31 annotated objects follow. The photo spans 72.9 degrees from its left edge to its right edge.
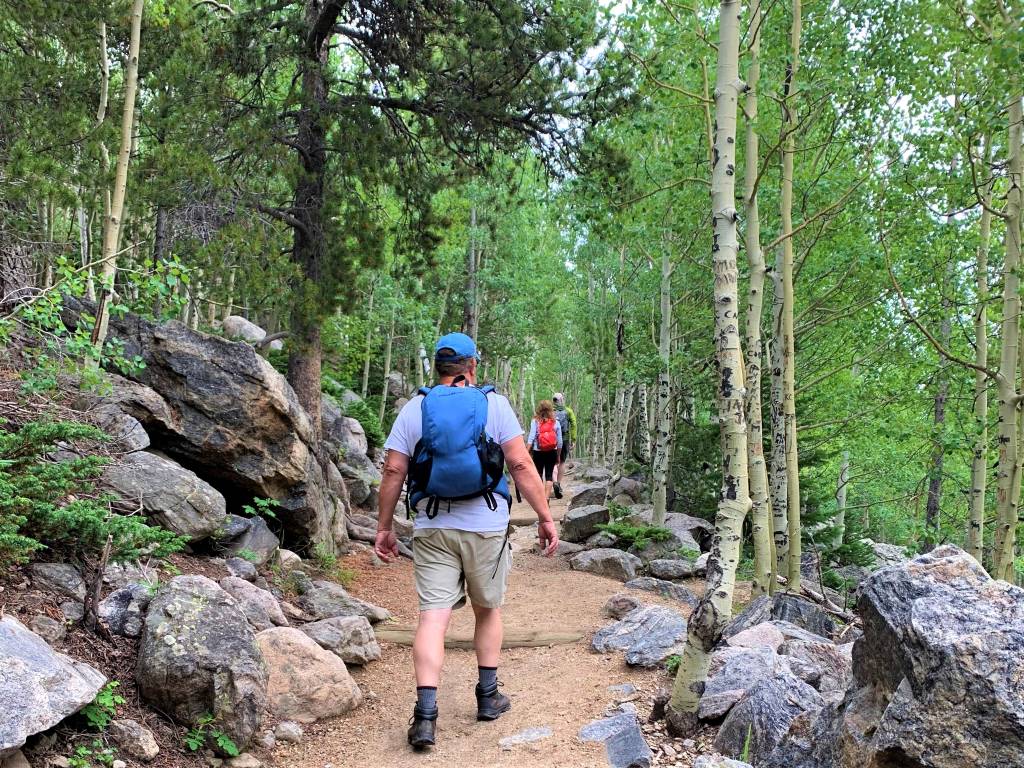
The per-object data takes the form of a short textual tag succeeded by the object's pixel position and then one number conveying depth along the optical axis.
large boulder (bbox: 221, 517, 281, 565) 6.54
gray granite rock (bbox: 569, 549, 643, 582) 9.55
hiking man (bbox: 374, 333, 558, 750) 3.91
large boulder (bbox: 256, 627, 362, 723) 4.29
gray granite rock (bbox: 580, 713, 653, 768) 3.56
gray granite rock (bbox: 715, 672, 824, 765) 3.36
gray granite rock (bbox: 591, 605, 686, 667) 5.35
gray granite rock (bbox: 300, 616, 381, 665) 5.25
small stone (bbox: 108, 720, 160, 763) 3.22
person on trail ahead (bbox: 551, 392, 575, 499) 12.98
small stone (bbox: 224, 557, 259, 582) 6.16
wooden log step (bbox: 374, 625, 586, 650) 6.19
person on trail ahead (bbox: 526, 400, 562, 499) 11.63
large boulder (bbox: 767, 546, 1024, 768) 2.31
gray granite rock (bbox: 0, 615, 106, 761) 2.61
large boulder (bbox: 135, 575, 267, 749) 3.59
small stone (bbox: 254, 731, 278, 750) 3.83
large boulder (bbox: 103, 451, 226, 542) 5.58
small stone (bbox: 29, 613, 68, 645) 3.46
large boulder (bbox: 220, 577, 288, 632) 5.01
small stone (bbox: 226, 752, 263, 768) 3.57
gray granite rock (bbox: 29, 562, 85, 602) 3.88
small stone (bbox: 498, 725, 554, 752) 3.88
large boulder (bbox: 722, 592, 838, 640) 6.45
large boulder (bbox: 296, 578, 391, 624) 6.28
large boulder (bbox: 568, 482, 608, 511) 14.59
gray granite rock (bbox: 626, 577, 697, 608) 8.02
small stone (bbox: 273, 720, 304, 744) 4.02
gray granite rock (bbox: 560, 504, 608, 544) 11.92
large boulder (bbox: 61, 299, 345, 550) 6.97
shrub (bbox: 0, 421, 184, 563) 3.79
